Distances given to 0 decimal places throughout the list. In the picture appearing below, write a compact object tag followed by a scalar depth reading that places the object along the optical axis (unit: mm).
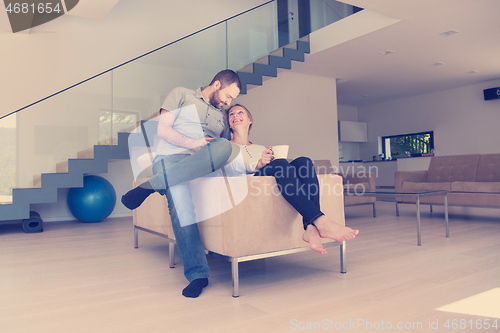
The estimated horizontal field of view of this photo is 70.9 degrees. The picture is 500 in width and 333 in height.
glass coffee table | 2699
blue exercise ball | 4711
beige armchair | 1652
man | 1737
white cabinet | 10086
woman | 1678
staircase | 3957
